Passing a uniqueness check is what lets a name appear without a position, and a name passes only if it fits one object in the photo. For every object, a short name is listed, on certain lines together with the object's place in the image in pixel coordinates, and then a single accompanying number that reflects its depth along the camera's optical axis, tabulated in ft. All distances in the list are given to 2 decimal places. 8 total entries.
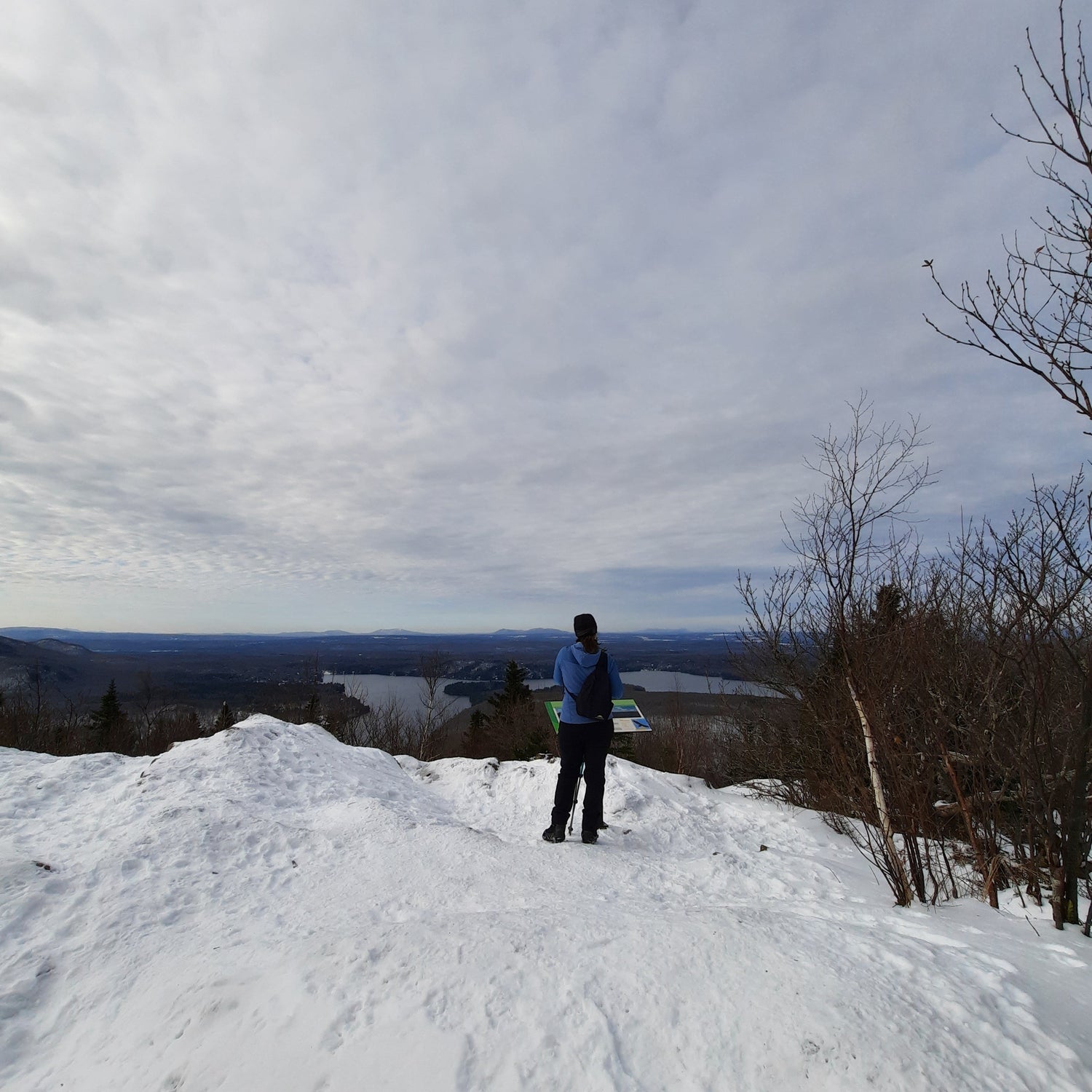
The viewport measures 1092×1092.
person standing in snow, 16.25
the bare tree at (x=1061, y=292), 7.28
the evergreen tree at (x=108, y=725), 95.09
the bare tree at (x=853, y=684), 12.75
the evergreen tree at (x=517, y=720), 88.33
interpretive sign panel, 17.85
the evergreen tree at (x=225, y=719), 89.35
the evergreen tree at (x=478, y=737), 108.74
